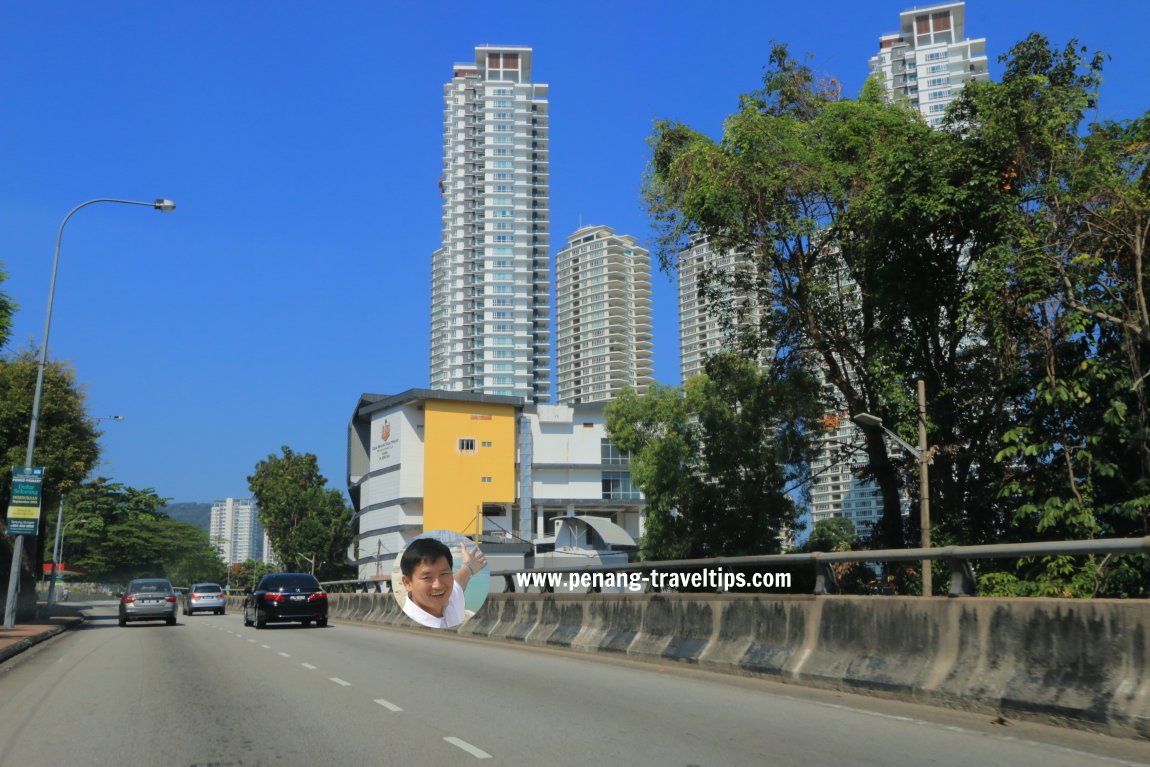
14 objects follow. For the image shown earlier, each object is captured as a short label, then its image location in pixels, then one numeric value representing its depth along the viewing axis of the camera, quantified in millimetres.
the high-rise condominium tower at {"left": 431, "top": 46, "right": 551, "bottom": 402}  185125
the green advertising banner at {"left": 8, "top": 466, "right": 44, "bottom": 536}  29000
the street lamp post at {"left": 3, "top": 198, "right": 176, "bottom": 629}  28547
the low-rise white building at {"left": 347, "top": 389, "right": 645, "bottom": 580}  93875
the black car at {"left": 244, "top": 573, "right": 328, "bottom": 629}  29156
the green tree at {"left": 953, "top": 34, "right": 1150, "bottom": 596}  21328
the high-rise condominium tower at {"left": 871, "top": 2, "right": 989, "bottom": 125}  172500
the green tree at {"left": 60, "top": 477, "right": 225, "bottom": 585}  100562
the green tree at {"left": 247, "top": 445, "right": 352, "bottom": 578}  108062
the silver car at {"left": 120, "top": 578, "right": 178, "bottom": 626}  33312
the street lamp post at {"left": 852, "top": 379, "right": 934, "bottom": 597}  28141
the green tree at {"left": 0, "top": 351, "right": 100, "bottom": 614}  37406
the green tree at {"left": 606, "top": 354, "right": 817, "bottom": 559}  49000
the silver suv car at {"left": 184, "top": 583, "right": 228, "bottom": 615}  46750
